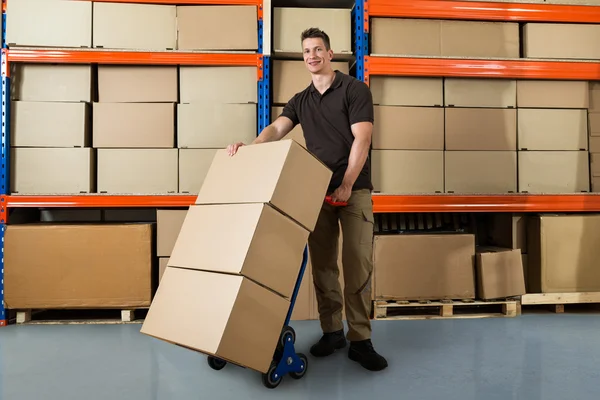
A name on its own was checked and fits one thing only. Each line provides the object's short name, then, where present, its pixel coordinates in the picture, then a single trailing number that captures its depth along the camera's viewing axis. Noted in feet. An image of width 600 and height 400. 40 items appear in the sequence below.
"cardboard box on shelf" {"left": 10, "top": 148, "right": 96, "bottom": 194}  10.89
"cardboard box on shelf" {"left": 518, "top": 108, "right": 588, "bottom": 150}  11.73
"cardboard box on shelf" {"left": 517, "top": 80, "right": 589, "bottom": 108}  11.84
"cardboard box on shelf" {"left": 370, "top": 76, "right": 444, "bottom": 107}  11.55
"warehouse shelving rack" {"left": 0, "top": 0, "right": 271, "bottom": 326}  10.78
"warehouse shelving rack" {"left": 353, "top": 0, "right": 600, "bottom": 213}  11.22
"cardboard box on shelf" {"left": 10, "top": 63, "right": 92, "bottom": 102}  11.06
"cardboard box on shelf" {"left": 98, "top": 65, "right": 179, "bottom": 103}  11.18
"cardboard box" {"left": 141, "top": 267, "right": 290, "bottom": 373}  6.09
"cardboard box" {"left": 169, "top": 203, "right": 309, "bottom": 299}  6.34
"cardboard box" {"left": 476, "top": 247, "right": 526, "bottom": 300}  11.27
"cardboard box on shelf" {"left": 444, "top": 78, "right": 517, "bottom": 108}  11.67
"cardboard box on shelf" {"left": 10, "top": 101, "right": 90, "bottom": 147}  10.94
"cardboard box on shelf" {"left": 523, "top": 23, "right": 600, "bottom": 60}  11.81
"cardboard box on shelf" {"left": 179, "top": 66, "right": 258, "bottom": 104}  11.23
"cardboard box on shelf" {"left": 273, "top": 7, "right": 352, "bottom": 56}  11.39
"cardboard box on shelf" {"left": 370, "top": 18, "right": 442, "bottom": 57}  11.49
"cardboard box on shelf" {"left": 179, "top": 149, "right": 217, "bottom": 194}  11.10
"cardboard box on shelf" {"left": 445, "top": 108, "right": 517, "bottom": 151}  11.56
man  7.80
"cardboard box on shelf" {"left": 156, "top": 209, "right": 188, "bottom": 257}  11.06
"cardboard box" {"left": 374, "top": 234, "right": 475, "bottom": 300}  11.19
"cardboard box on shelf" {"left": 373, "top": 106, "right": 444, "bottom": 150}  11.43
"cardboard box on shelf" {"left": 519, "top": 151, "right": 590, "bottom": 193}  11.65
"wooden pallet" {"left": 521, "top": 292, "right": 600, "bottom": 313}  11.57
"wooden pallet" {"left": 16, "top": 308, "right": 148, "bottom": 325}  10.93
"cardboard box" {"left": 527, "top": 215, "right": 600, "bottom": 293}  11.52
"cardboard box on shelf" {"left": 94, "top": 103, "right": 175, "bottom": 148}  11.06
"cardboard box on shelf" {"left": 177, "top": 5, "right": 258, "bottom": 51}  11.19
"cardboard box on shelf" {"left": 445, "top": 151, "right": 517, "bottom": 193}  11.48
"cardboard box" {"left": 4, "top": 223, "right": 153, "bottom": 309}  10.73
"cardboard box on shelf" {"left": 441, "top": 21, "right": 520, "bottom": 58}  11.60
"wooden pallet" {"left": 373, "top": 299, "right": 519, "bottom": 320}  11.23
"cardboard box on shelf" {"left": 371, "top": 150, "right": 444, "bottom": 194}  11.35
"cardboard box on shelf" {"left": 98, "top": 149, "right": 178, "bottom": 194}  11.00
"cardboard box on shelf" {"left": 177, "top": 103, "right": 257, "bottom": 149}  11.14
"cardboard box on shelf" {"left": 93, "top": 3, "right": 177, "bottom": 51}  11.04
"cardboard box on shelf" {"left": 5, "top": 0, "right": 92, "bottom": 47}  10.89
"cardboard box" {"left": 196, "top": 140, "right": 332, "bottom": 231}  6.66
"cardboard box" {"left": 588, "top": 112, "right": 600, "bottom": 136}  11.92
